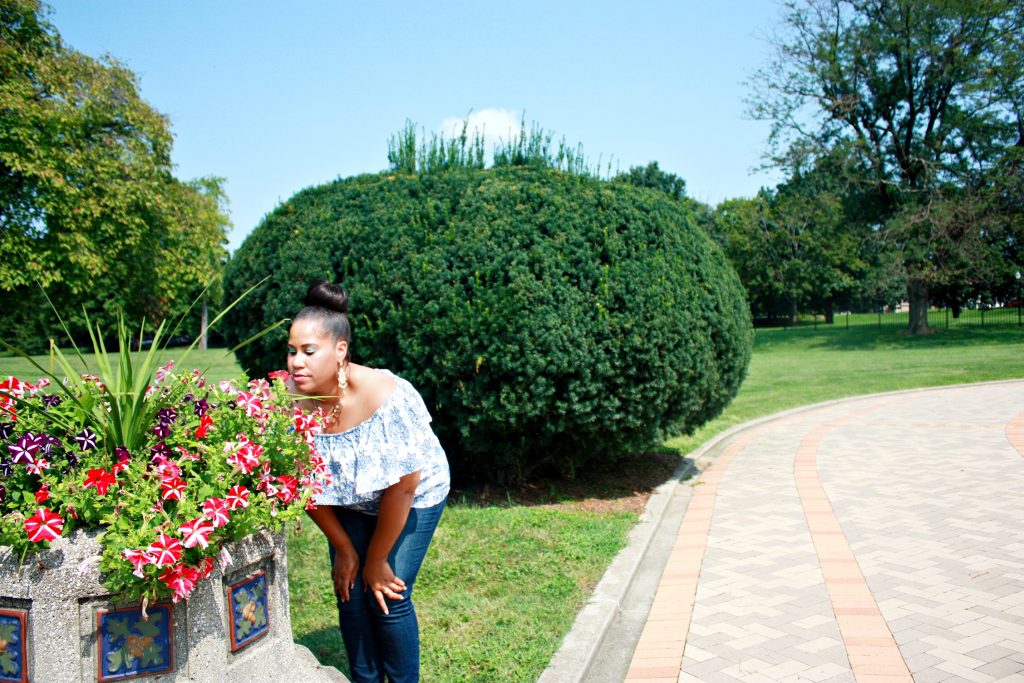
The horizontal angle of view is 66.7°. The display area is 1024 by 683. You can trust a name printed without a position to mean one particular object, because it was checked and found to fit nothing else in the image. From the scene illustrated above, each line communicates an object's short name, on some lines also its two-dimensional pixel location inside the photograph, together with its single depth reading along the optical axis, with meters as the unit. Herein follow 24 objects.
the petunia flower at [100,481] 2.22
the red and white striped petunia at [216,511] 2.25
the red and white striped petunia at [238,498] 2.35
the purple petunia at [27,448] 2.34
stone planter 2.23
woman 2.96
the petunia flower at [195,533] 2.18
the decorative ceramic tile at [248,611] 2.53
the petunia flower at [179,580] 2.18
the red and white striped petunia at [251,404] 2.72
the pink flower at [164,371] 3.05
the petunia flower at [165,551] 2.12
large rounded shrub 6.08
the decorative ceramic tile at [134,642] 2.29
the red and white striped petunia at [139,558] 2.09
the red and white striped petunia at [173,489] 2.27
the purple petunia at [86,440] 2.43
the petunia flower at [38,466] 2.33
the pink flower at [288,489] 2.61
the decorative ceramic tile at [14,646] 2.26
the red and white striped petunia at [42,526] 2.15
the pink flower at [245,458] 2.47
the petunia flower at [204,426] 2.53
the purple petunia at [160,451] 2.44
